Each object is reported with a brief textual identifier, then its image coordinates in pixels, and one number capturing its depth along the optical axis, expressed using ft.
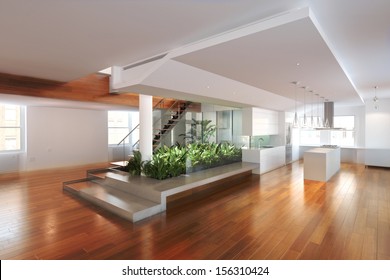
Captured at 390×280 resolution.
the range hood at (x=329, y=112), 25.48
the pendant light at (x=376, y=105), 27.94
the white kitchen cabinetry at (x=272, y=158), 24.23
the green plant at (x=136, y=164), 17.93
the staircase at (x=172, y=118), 23.85
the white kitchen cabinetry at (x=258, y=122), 24.18
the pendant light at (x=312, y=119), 19.29
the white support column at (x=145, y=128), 17.93
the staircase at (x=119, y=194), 12.28
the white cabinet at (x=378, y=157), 26.08
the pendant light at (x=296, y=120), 16.13
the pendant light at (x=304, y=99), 18.68
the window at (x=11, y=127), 24.30
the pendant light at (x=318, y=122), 20.39
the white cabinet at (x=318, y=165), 20.25
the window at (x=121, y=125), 34.22
